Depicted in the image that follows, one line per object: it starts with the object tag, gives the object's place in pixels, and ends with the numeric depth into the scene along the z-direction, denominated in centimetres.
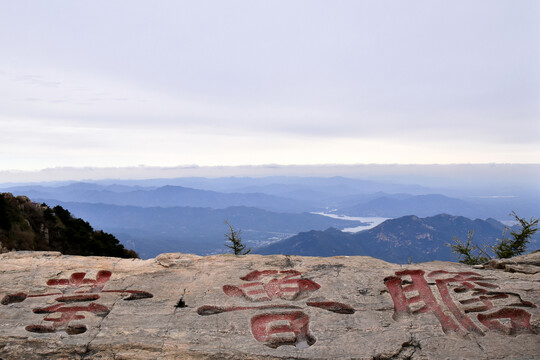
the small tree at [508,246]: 1513
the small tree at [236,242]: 1679
